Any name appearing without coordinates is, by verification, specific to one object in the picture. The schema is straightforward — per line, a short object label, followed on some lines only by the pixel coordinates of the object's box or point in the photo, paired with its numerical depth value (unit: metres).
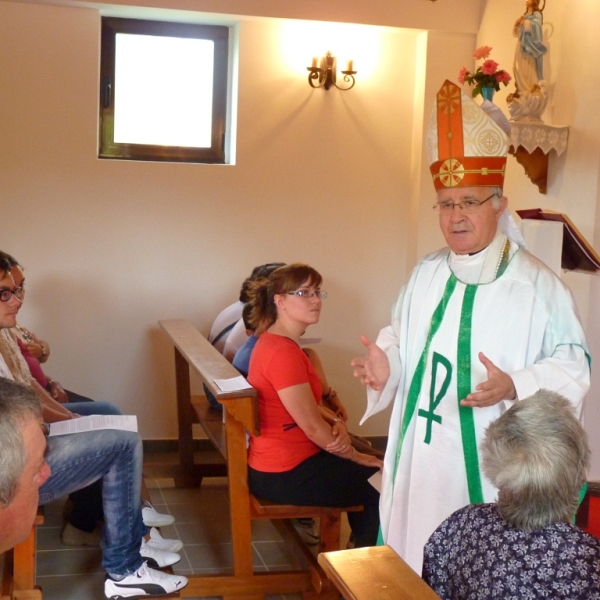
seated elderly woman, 1.61
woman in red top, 3.19
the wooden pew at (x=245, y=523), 3.12
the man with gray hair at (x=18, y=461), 1.48
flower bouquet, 3.96
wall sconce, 5.14
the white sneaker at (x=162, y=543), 3.48
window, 5.07
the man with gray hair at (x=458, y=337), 2.55
